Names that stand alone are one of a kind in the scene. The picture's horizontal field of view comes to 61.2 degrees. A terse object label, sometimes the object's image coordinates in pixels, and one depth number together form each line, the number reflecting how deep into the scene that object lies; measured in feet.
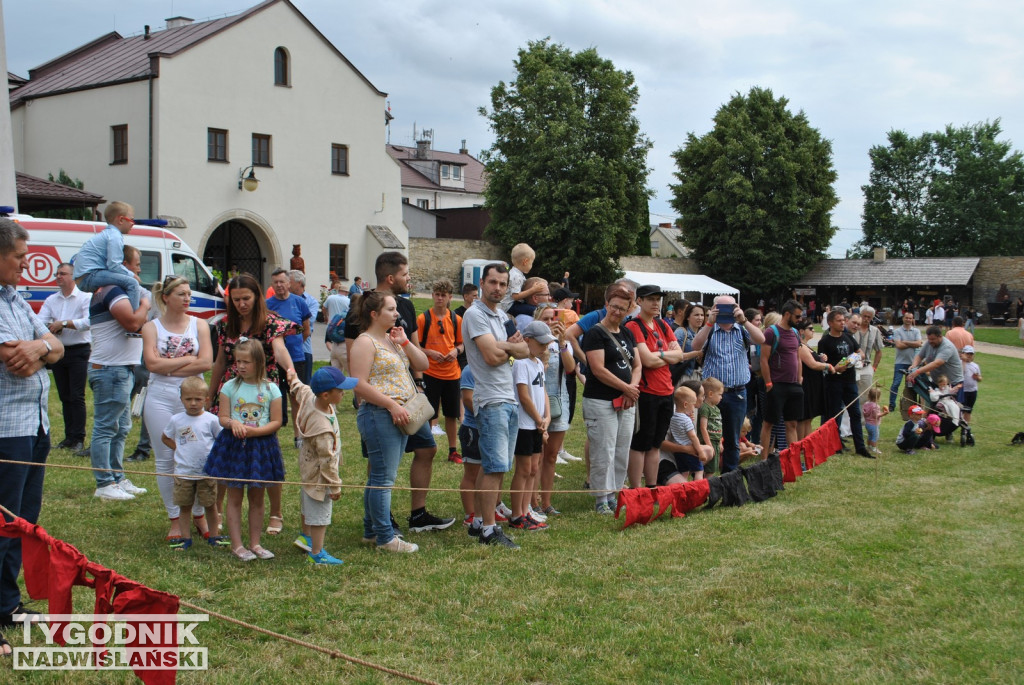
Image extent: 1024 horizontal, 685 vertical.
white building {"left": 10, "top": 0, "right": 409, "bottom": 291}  90.38
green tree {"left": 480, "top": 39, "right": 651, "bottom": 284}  130.31
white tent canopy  140.05
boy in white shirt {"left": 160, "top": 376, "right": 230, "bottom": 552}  18.52
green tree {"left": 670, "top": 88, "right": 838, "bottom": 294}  158.40
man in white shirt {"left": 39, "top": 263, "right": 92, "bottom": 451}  26.17
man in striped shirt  28.78
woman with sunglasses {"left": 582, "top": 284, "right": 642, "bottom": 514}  23.15
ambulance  48.91
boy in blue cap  17.89
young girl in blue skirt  18.10
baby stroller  38.91
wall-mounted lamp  95.14
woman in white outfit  18.90
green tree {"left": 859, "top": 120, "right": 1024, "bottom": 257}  199.11
